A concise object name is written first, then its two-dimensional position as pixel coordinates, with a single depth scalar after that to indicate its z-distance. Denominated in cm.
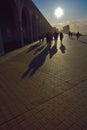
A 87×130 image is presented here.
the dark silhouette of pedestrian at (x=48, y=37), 1703
